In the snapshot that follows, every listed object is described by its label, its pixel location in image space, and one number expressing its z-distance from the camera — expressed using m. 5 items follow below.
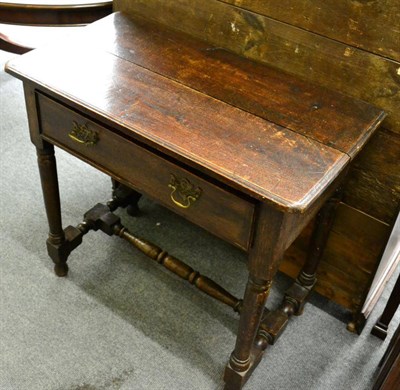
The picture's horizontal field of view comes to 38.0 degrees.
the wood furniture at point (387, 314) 1.61
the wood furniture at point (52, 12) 1.62
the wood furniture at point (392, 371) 1.22
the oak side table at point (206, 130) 1.11
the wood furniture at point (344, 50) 1.25
